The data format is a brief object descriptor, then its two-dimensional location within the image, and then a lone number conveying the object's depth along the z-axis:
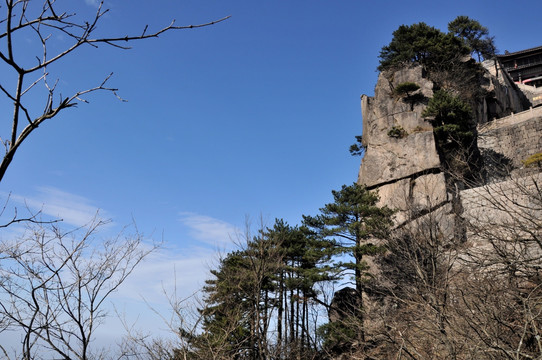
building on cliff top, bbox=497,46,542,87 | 45.33
